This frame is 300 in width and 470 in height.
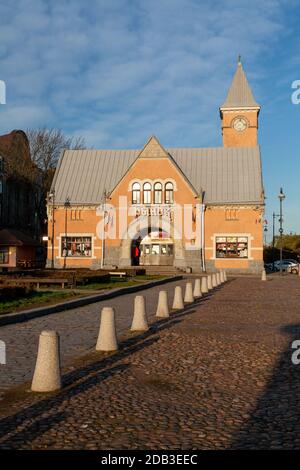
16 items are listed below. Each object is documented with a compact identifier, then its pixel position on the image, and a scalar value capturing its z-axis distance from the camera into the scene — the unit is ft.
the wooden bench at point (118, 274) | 120.75
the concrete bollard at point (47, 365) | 22.54
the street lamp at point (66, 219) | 165.68
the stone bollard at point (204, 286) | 80.02
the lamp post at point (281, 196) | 154.04
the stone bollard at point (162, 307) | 48.34
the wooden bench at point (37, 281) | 77.87
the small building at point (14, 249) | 136.67
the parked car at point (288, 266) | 169.17
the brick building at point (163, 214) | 157.17
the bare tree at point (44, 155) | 194.08
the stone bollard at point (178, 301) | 54.90
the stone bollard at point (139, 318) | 39.93
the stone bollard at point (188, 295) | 63.52
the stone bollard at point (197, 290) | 72.22
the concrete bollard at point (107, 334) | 31.83
